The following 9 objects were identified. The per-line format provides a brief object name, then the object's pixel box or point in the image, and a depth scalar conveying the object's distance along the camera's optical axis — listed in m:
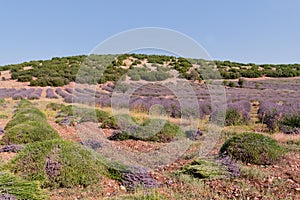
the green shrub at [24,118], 9.86
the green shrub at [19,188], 3.56
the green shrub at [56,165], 4.76
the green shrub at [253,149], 6.16
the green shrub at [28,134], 7.51
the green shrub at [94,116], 12.96
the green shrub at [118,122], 10.26
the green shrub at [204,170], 5.25
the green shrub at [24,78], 34.59
